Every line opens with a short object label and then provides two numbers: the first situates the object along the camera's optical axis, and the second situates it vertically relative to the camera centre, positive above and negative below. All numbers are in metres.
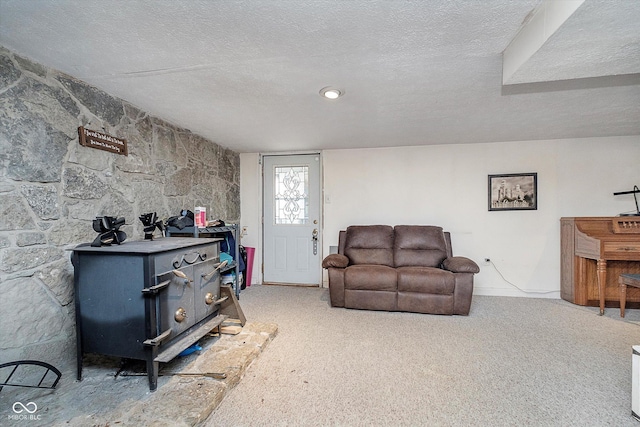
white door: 4.23 -0.14
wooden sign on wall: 2.00 +0.53
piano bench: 2.59 -0.69
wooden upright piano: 2.93 -0.51
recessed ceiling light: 2.13 +0.91
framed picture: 3.66 +0.24
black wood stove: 1.59 -0.53
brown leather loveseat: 2.97 -0.68
